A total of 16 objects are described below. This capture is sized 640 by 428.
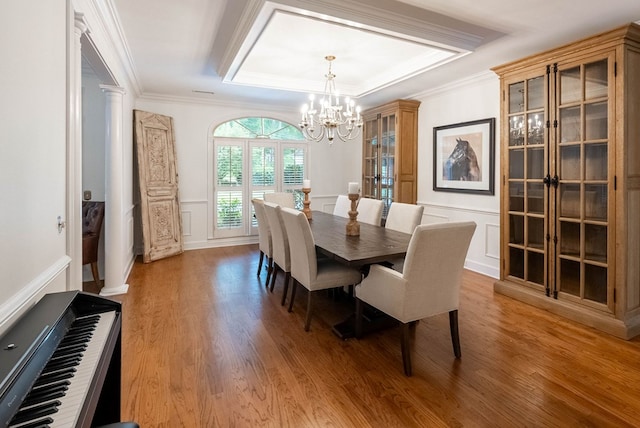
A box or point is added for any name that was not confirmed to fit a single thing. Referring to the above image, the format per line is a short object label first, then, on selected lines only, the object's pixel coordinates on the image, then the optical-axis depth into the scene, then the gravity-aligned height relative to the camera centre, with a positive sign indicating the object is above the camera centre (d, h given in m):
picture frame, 4.18 +0.66
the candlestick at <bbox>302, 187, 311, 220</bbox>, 4.29 +0.03
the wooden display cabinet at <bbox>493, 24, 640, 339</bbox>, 2.77 +0.24
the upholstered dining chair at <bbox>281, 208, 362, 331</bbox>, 2.74 -0.51
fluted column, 3.68 +0.13
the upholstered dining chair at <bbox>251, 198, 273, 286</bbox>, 3.89 -0.30
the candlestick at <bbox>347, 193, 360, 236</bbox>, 3.10 -0.14
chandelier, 3.68 +0.99
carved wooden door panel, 4.90 +0.32
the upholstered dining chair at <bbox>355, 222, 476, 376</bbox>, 2.10 -0.47
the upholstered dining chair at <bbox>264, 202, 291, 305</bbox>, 3.30 -0.32
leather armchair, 3.69 -0.26
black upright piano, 0.79 -0.44
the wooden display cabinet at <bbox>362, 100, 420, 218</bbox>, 5.21 +0.89
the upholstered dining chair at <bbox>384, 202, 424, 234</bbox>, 3.43 -0.10
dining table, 2.44 -0.32
